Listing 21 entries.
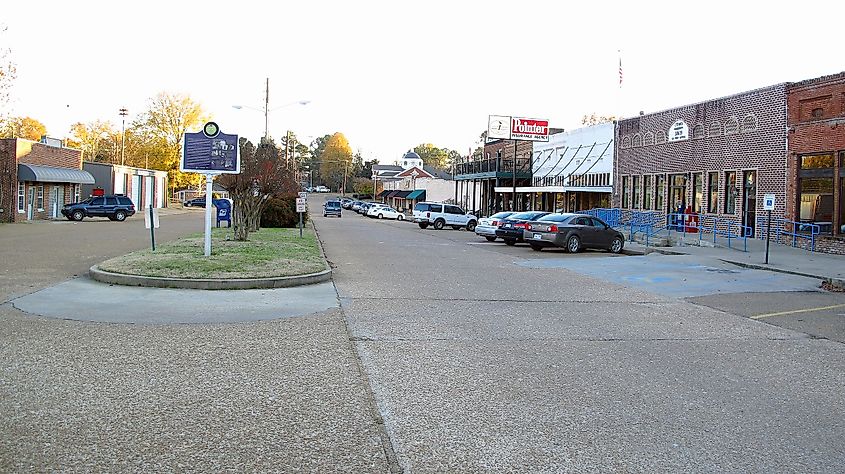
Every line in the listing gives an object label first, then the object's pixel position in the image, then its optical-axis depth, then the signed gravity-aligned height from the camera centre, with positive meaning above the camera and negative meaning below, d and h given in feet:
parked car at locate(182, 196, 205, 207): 289.12 -0.54
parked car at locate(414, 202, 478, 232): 155.84 -2.06
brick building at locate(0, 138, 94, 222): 138.31 +3.56
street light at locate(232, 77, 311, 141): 152.56 +17.22
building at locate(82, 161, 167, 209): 207.62 +4.81
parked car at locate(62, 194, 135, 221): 150.82 -1.87
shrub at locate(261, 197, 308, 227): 120.67 -1.67
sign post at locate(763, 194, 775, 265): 73.00 +1.04
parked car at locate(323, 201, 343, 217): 236.43 -1.65
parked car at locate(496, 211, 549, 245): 94.35 -2.16
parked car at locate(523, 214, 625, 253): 85.76 -2.73
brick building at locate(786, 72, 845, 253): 83.35 +6.49
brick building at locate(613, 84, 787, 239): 97.81 +7.90
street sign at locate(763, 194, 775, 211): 73.00 +1.04
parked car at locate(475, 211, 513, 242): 102.58 -2.55
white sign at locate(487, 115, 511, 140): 179.73 +18.36
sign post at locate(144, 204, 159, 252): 65.66 -1.61
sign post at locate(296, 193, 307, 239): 98.60 -0.14
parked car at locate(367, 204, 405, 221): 241.55 -2.49
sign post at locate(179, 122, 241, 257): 60.49 +3.66
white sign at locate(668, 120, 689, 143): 120.65 +12.39
